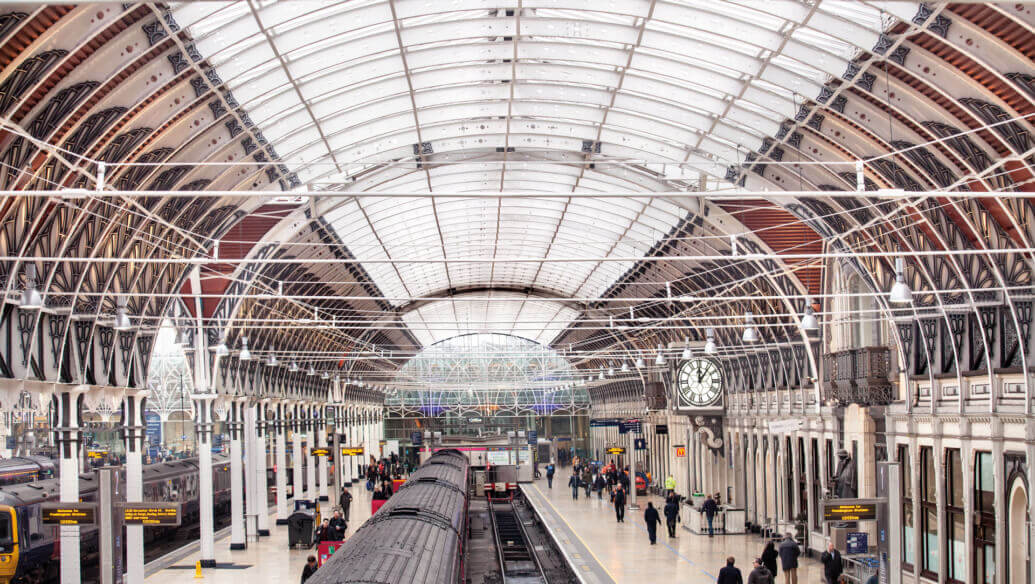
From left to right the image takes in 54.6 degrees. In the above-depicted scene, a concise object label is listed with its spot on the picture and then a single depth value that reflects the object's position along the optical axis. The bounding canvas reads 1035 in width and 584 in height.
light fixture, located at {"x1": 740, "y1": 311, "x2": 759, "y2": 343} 25.98
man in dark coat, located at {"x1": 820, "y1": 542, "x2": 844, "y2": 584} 23.61
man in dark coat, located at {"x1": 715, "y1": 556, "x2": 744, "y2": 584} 21.72
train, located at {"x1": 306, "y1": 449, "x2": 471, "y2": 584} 12.77
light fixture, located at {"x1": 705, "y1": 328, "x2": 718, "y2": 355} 29.12
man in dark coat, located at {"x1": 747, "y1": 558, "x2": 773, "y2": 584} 20.92
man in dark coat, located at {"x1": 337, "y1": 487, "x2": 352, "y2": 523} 43.28
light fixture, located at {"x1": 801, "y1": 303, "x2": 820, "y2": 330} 22.72
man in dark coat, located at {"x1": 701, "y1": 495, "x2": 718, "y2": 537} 37.53
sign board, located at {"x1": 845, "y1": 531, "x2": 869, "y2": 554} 22.75
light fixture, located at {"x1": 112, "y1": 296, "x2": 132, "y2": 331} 19.56
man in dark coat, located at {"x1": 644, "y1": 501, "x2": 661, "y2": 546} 35.06
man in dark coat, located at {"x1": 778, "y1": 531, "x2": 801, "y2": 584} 25.03
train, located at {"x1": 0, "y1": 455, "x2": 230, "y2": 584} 26.50
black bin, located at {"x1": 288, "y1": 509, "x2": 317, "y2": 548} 36.19
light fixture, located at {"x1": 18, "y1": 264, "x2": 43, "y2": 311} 15.70
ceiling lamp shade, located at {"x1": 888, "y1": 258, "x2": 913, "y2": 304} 16.52
